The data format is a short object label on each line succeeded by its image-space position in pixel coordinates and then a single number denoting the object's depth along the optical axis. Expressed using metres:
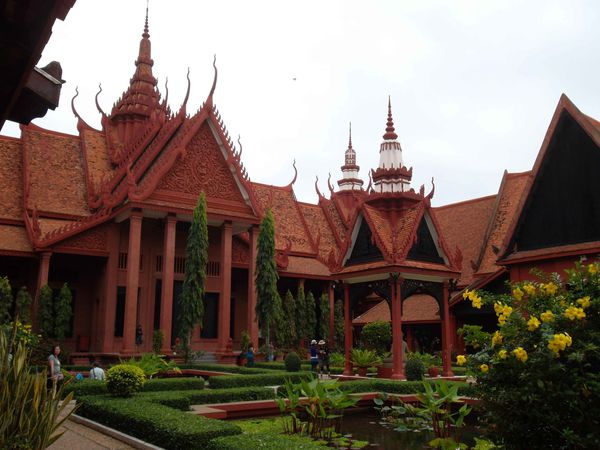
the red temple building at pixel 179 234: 15.68
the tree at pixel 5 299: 17.87
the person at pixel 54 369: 11.17
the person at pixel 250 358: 19.11
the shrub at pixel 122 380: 10.09
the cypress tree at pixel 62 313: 19.91
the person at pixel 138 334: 22.14
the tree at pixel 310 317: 25.83
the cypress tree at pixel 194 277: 20.27
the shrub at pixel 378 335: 18.44
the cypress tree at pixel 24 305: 18.77
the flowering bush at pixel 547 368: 4.23
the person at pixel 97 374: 13.31
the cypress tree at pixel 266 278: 22.27
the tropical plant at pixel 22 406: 4.86
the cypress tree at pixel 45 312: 19.55
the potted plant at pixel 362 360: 16.20
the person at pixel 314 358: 17.66
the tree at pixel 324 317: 26.31
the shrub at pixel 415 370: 13.43
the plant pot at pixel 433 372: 15.56
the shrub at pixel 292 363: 16.45
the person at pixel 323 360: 17.83
